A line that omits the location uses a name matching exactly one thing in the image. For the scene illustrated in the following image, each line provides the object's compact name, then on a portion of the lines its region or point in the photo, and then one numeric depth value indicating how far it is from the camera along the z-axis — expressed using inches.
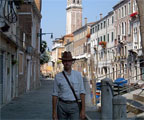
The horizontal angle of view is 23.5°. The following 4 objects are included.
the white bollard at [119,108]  293.6
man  235.8
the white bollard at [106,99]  367.9
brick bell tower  4596.5
